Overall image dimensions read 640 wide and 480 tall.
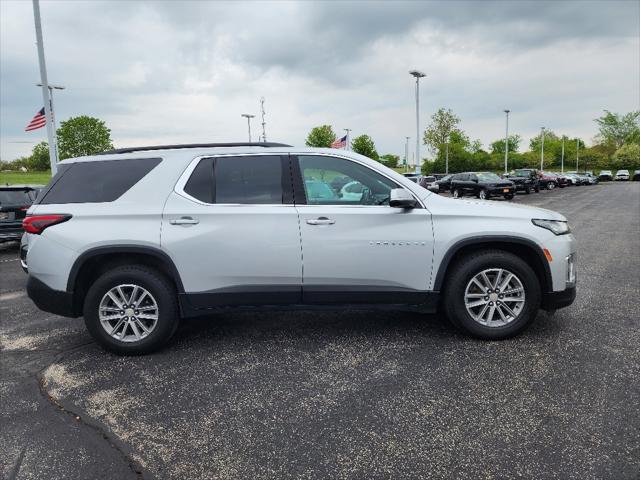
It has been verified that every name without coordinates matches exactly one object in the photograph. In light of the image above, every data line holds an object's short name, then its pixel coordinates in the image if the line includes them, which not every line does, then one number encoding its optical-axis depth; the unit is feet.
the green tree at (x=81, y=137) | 278.05
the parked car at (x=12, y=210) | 32.78
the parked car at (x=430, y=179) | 109.81
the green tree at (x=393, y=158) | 385.29
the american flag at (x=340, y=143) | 102.94
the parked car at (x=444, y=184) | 100.90
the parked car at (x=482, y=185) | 82.38
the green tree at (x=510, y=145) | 423.23
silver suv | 13.11
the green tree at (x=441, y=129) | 237.66
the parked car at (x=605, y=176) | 215.31
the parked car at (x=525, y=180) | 103.30
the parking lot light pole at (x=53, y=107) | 56.43
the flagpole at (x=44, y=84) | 51.16
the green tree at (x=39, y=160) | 380.37
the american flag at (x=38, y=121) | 59.11
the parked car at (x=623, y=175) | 214.48
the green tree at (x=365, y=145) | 291.99
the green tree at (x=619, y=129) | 309.01
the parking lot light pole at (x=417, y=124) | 109.47
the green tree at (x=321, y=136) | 286.64
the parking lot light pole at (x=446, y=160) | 220.64
